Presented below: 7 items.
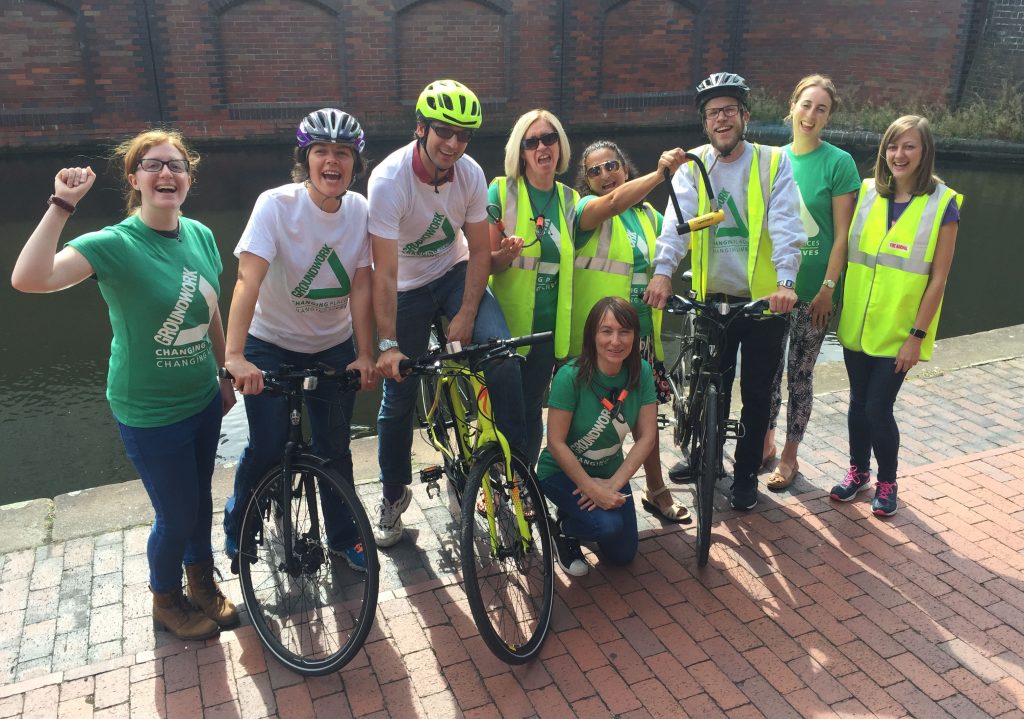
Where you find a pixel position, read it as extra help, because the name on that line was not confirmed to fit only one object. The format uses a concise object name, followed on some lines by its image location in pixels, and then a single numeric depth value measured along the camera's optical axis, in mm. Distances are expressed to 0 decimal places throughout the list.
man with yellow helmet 3484
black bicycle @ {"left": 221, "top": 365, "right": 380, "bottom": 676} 3234
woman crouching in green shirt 3764
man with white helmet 3979
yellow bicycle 3258
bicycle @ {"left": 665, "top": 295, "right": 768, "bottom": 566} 3936
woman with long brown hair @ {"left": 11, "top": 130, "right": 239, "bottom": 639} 2914
